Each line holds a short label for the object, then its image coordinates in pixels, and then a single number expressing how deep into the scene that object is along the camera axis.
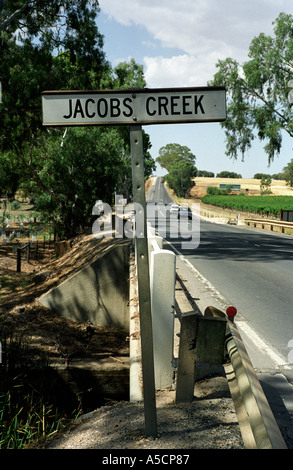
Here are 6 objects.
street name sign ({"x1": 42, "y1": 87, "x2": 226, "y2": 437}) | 3.20
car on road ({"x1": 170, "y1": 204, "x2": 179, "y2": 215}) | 59.08
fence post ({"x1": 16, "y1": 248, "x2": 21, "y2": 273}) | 14.92
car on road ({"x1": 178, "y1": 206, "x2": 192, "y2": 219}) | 50.06
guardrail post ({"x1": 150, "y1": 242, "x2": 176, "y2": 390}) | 4.30
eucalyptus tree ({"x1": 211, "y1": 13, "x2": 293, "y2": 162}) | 35.41
